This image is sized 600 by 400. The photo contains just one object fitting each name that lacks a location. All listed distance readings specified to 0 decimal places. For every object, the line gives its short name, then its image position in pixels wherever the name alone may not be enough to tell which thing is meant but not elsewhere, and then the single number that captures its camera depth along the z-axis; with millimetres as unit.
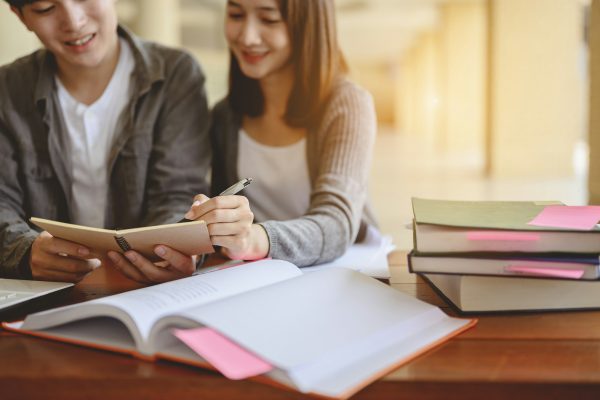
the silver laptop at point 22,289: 854
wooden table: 607
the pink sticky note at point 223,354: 599
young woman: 1186
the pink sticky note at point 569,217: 780
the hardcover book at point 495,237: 759
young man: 1398
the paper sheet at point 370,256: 1055
